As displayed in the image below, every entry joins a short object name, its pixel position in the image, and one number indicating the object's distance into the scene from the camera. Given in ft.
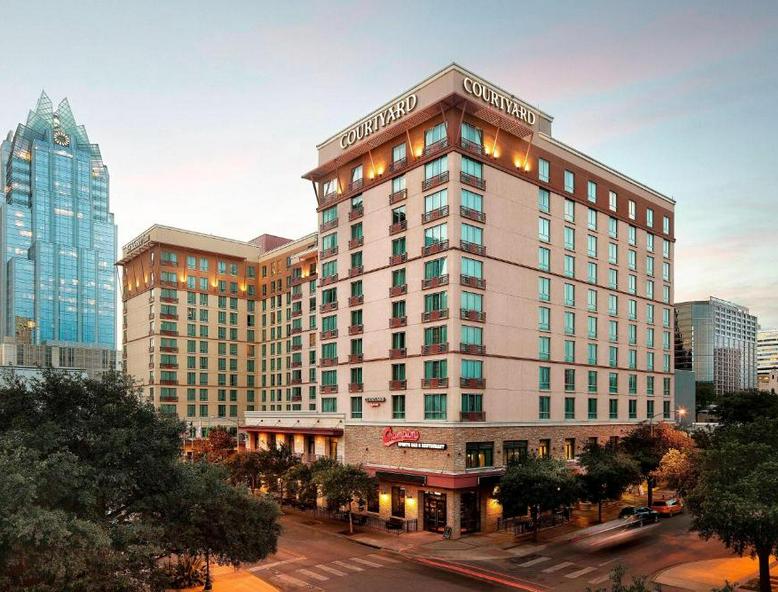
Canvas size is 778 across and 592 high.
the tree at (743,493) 95.30
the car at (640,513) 185.92
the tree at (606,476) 174.40
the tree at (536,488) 157.17
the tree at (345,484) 175.52
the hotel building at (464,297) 180.55
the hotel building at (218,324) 338.95
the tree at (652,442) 208.54
